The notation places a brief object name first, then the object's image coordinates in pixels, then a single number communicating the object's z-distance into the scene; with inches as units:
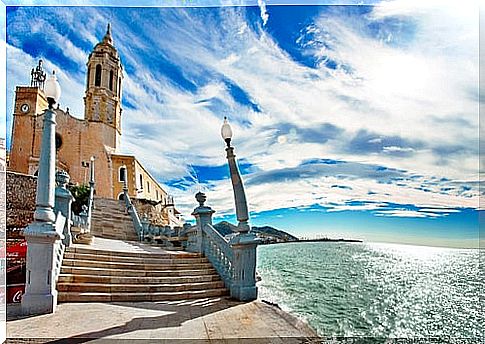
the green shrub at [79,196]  391.1
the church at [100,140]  535.8
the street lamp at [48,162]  101.0
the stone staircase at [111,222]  317.7
